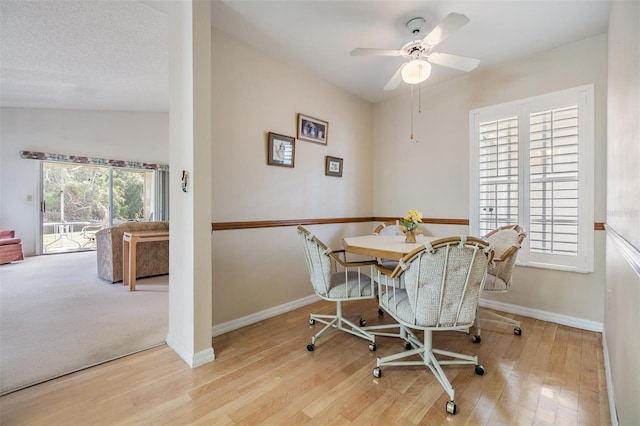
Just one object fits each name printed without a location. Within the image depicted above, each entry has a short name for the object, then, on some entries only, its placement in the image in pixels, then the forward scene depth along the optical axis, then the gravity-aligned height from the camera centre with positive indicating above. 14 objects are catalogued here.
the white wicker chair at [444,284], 1.46 -0.42
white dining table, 1.88 -0.29
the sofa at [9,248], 4.85 -0.71
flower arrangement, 2.30 -0.10
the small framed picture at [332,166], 3.37 +0.54
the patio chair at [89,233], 6.62 -0.60
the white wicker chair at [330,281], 2.05 -0.58
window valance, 5.78 +1.14
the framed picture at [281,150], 2.76 +0.62
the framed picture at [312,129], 3.05 +0.94
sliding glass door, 6.13 +0.19
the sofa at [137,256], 3.77 -0.66
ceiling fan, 1.99 +1.15
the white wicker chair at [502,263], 2.21 -0.46
